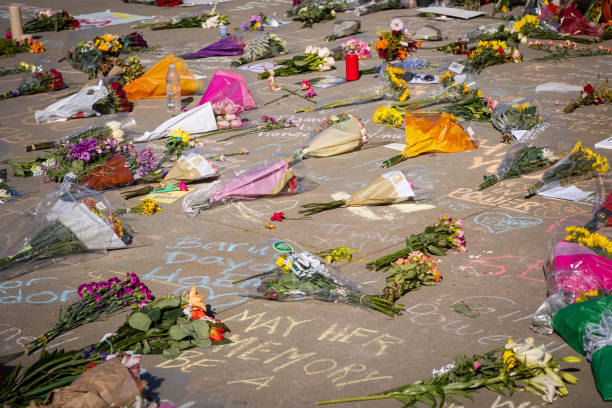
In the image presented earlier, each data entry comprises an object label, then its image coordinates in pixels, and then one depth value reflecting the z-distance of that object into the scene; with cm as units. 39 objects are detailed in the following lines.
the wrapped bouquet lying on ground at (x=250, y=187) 641
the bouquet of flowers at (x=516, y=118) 778
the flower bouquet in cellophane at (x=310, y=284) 453
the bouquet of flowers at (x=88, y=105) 966
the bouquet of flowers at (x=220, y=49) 1298
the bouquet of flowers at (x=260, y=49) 1228
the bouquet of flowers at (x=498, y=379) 345
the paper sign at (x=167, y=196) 669
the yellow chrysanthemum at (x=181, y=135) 773
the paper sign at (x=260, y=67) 1168
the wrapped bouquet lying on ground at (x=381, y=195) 612
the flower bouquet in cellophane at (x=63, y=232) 523
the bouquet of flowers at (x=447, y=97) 868
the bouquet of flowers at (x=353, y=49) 1175
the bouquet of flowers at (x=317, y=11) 1516
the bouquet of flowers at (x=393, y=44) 1105
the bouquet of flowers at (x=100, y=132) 768
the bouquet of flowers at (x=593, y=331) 348
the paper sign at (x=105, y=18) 1650
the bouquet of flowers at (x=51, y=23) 1614
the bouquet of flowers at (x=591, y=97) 868
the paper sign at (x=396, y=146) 774
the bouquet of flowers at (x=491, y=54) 1073
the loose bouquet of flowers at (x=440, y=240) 517
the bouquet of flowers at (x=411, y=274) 461
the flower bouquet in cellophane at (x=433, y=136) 738
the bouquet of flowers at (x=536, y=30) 1252
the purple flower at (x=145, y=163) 715
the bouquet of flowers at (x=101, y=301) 440
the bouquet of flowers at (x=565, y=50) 1111
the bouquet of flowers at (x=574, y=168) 632
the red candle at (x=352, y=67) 1048
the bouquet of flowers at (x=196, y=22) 1555
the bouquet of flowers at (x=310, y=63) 1127
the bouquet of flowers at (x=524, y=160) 669
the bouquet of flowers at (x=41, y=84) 1114
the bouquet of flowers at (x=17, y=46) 1402
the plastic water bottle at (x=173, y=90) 987
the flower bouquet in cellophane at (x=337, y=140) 750
